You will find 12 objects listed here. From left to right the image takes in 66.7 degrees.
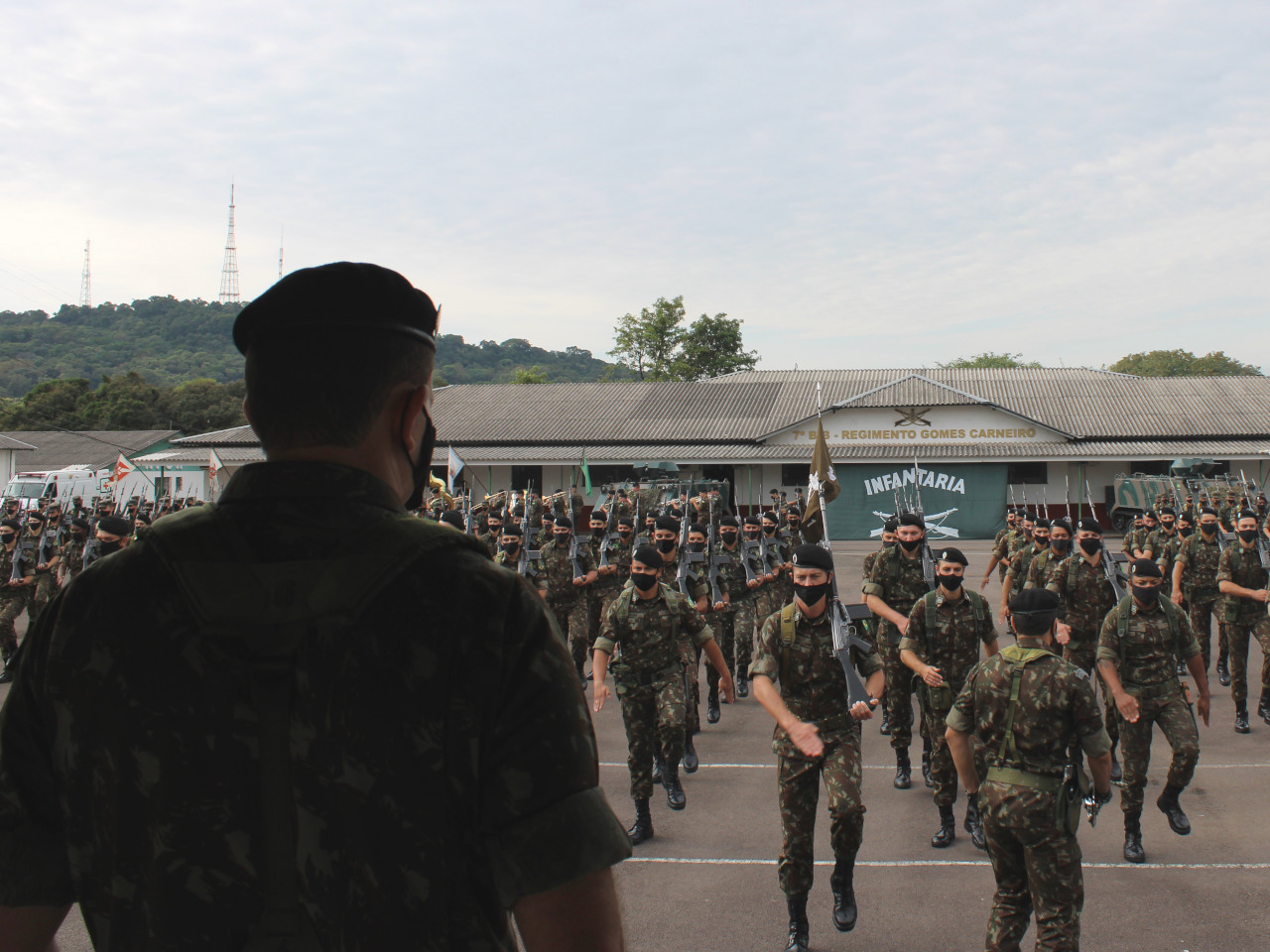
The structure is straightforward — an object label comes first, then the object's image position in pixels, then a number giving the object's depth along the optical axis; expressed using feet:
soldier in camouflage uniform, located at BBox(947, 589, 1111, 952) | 15.53
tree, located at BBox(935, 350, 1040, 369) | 292.81
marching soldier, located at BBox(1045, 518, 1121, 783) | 32.48
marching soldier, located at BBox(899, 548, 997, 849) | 25.50
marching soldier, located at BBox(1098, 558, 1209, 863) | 23.02
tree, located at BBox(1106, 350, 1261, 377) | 279.08
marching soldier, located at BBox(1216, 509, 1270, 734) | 33.58
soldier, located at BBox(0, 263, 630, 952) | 3.89
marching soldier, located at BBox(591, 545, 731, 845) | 25.27
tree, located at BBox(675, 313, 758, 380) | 212.64
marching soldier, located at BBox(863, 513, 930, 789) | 29.89
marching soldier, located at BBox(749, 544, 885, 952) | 18.16
